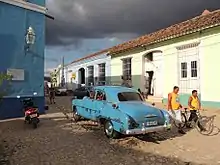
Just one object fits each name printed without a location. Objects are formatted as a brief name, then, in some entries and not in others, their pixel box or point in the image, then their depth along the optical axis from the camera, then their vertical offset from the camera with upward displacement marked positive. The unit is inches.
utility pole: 1024.3 +27.5
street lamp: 300.1 +86.0
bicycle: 223.1 -56.8
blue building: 285.7 +62.1
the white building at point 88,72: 656.5 +61.0
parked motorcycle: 242.3 -45.2
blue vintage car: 180.1 -33.2
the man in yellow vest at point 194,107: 228.6 -31.4
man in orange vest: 224.6 -29.8
